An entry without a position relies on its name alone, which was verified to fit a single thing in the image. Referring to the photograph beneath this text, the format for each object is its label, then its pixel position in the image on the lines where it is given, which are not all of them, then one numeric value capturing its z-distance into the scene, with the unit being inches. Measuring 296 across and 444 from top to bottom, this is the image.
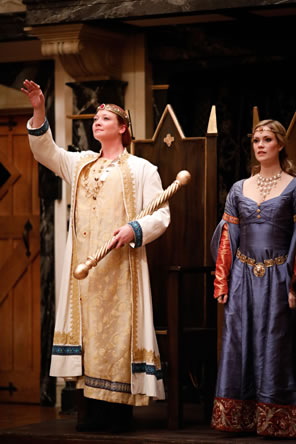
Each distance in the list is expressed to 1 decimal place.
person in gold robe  348.0
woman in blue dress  334.3
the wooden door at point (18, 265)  500.2
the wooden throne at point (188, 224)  391.5
